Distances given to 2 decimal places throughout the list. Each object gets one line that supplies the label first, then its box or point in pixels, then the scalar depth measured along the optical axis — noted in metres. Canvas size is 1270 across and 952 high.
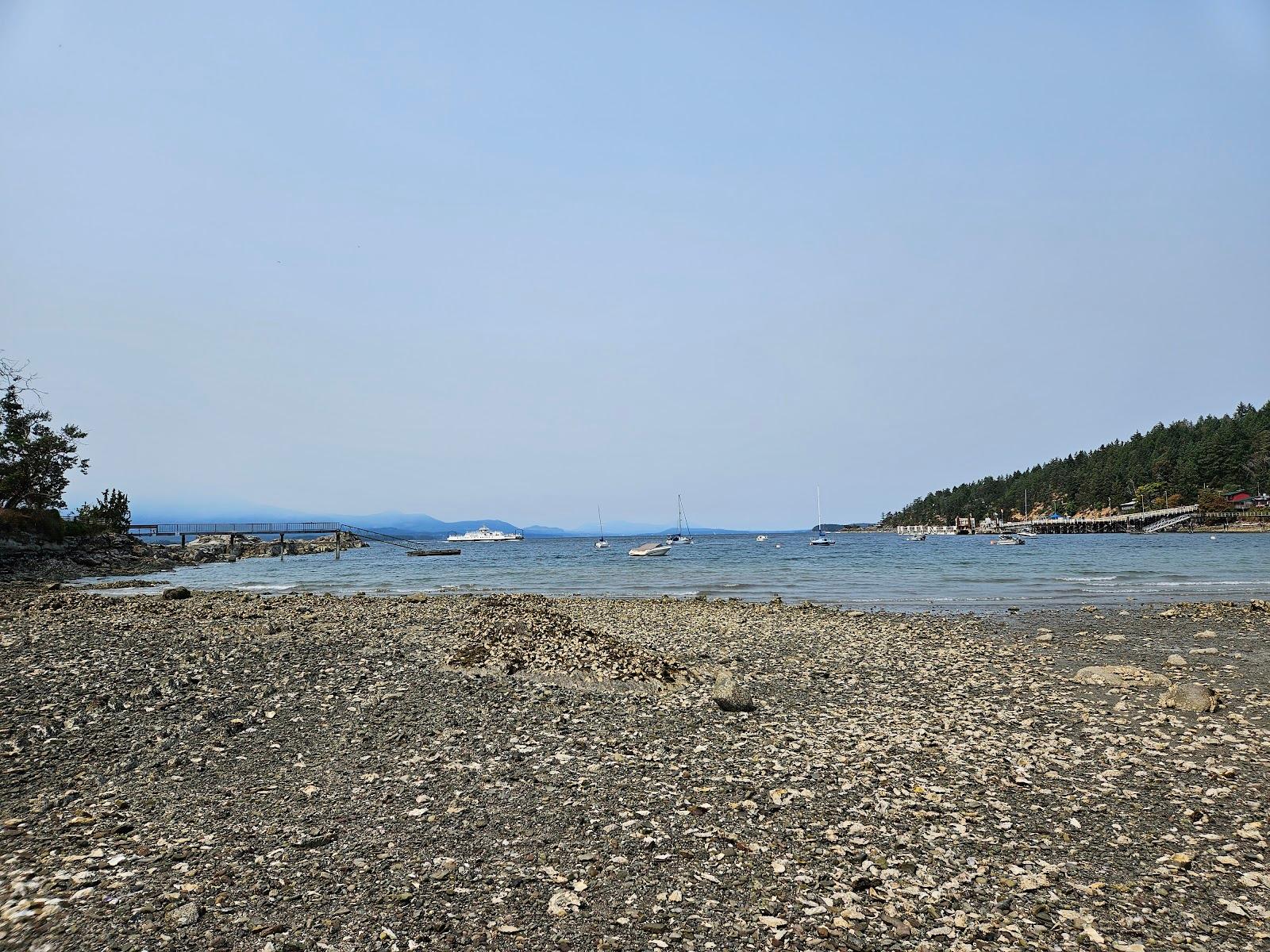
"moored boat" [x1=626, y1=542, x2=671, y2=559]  100.38
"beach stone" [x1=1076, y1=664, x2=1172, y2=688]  15.43
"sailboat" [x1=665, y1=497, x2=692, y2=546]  159.52
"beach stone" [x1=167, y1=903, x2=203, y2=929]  6.21
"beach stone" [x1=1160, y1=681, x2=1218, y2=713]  13.12
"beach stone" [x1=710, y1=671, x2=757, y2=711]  13.25
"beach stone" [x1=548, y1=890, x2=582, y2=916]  6.48
